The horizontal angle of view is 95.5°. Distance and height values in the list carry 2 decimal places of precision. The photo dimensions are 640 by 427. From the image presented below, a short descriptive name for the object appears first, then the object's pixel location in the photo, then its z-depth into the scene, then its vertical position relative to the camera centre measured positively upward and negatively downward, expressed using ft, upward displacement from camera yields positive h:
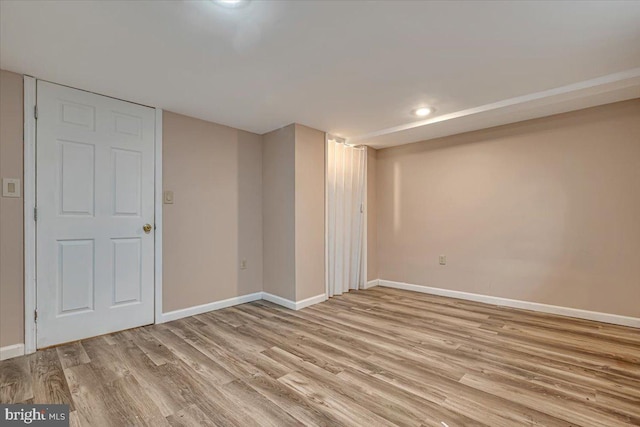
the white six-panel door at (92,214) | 7.84 +0.07
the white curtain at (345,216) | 13.21 +0.02
